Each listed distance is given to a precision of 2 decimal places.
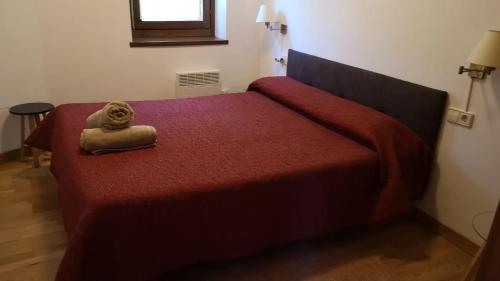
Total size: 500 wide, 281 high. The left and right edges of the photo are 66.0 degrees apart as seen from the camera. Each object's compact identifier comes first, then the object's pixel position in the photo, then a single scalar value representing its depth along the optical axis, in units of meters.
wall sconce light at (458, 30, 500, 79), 1.78
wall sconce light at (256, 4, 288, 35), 3.51
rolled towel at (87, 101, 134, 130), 1.88
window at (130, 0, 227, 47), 3.60
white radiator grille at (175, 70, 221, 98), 3.68
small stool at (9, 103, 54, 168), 2.83
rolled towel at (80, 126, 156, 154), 1.85
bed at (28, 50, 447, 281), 1.54
